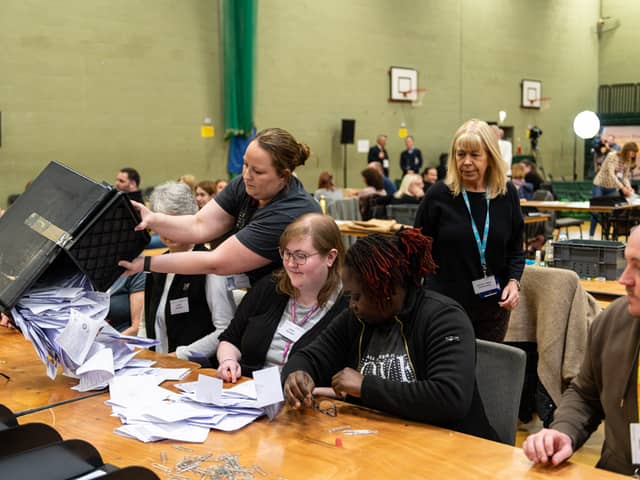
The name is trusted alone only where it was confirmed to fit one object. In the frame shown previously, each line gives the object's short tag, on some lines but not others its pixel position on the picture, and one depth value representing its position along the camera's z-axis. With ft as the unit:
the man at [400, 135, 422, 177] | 52.26
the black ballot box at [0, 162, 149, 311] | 7.43
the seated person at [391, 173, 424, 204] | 32.73
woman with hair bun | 8.71
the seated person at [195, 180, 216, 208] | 24.39
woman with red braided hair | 6.32
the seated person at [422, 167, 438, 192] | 44.24
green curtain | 41.01
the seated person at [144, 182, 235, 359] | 10.43
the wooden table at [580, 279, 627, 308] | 12.97
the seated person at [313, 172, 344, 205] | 38.09
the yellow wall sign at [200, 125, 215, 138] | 40.93
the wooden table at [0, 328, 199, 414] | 7.36
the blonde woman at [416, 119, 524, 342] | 10.93
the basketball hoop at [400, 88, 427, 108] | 52.80
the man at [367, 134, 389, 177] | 49.96
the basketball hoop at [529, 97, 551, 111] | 63.94
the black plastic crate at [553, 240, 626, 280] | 14.08
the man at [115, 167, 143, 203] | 29.71
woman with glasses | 8.14
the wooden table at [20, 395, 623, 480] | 5.32
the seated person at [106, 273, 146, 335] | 13.38
